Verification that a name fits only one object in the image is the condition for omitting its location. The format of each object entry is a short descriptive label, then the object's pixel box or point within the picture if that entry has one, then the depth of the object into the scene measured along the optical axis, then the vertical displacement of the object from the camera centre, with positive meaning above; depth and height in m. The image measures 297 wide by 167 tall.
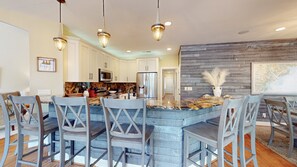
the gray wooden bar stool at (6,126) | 1.73 -0.56
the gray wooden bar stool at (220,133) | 1.30 -0.54
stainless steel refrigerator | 5.99 -0.06
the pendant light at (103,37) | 2.07 +0.69
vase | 4.08 -0.25
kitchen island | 1.74 -0.63
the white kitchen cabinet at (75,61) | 3.57 +0.58
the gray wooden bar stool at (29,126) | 1.55 -0.53
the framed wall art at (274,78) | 4.06 +0.13
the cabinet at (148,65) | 6.01 +0.78
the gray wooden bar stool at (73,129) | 1.40 -0.50
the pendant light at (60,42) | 2.38 +0.70
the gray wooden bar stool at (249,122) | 1.62 -0.53
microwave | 4.83 +0.28
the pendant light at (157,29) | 1.83 +0.71
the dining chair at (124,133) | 1.26 -0.51
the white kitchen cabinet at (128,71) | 6.45 +0.55
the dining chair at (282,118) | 2.29 -0.64
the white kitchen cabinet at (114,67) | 5.71 +0.67
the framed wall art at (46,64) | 2.94 +0.41
